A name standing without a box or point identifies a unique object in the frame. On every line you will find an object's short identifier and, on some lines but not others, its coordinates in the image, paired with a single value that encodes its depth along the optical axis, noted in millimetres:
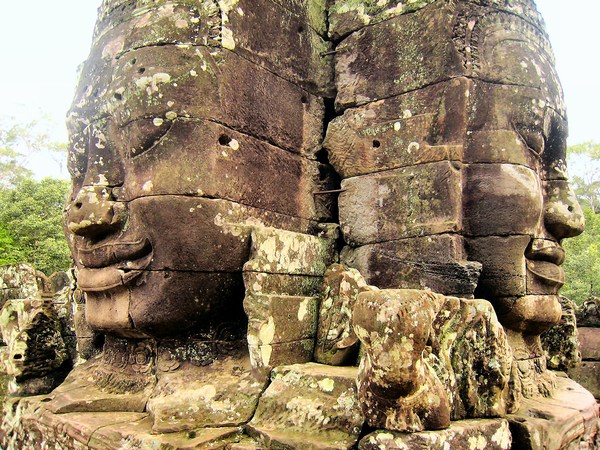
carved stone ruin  2840
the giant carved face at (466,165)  3447
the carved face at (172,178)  3102
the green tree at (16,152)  28781
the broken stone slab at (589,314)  6508
